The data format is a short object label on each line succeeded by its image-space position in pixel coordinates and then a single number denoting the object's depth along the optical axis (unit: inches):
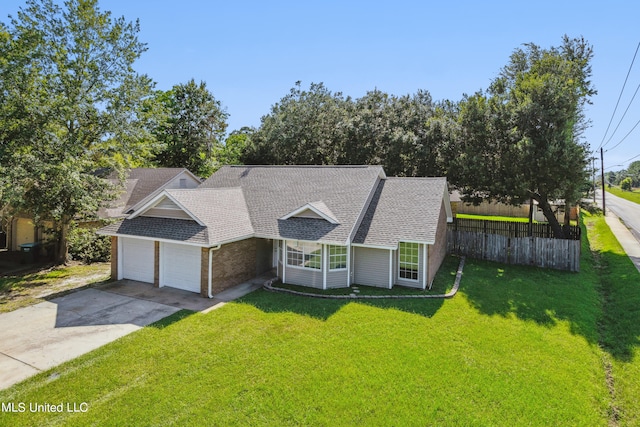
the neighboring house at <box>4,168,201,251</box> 902.4
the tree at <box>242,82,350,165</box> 1425.9
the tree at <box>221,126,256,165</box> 1565.0
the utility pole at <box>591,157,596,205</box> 826.3
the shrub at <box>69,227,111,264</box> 819.5
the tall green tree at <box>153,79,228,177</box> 1619.1
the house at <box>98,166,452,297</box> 595.5
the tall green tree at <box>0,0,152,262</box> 657.0
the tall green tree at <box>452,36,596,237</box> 809.5
